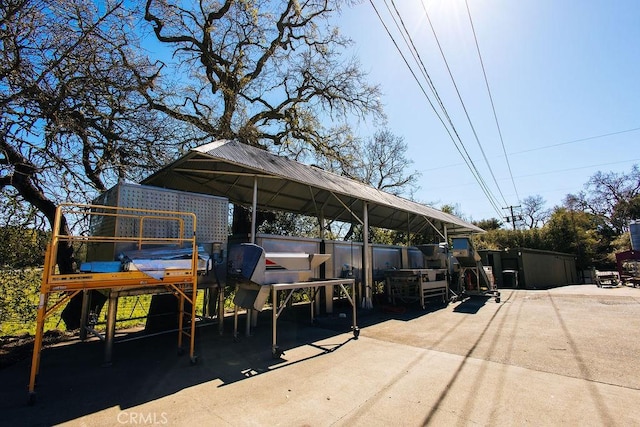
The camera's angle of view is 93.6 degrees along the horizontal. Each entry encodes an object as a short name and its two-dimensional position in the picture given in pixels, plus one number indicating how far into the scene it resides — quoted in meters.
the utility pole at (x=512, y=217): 33.18
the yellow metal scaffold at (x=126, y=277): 3.07
